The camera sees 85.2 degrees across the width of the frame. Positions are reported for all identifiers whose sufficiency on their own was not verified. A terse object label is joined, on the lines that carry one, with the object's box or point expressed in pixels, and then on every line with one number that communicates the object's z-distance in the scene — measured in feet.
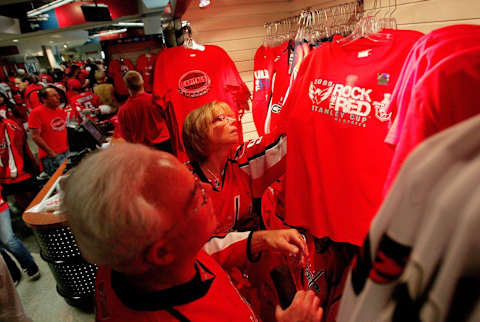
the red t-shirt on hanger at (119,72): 31.63
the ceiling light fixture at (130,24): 44.88
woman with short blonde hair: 5.44
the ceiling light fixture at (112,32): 50.37
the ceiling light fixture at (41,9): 26.05
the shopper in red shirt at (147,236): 2.32
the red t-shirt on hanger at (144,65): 30.63
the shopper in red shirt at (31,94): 20.14
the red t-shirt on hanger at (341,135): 4.10
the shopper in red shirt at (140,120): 13.00
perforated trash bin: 7.85
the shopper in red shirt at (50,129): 13.10
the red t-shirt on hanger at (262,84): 8.53
